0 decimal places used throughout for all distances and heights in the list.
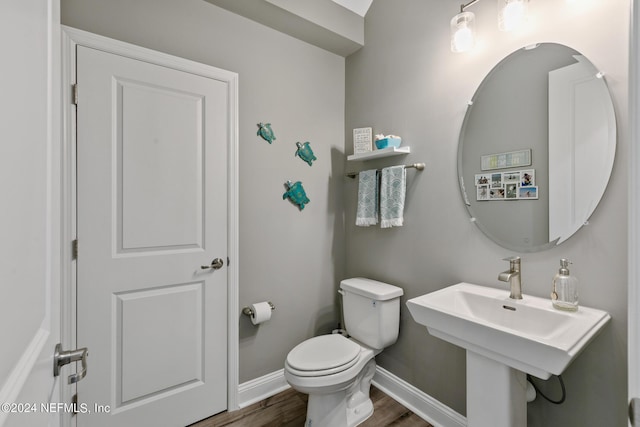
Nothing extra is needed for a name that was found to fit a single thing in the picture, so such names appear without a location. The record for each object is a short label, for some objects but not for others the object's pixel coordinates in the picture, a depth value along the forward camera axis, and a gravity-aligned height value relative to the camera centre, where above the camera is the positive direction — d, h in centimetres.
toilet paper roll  189 -66
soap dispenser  121 -32
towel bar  186 +29
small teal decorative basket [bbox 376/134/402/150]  195 +47
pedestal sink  100 -49
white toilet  155 -83
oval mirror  123 +31
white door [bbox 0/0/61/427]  36 -1
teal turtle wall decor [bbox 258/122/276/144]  200 +54
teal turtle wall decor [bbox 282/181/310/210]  213 +13
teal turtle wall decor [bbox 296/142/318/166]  217 +44
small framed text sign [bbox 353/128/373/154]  215 +52
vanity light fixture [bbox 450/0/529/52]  137 +95
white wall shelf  191 +40
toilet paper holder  193 -66
